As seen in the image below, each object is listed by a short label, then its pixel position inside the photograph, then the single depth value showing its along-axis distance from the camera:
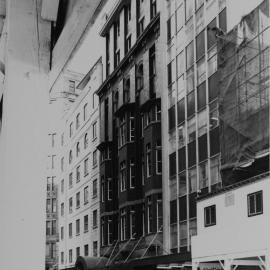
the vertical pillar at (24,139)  2.32
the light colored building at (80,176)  37.66
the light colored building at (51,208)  49.09
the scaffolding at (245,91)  19.91
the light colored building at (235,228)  18.16
